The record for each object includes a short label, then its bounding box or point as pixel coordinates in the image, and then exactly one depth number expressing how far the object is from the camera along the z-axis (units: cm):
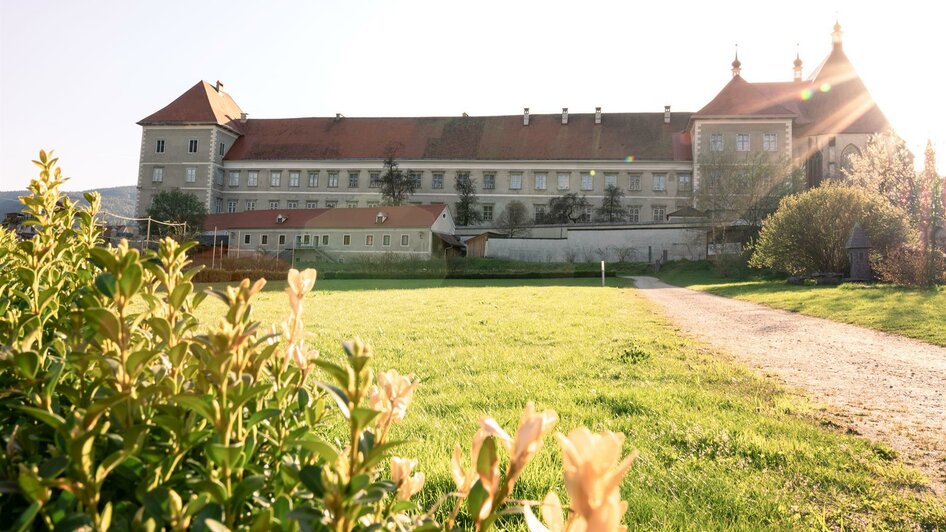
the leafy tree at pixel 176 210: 5044
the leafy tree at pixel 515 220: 5459
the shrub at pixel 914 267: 1830
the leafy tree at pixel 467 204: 5912
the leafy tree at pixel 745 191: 3897
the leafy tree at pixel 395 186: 5856
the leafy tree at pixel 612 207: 5734
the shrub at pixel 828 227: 2361
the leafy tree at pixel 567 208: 5616
